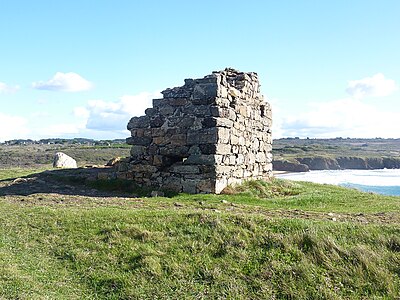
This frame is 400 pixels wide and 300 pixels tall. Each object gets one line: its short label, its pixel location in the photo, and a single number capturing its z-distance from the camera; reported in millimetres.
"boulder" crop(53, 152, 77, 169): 23062
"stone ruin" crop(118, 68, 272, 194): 12727
